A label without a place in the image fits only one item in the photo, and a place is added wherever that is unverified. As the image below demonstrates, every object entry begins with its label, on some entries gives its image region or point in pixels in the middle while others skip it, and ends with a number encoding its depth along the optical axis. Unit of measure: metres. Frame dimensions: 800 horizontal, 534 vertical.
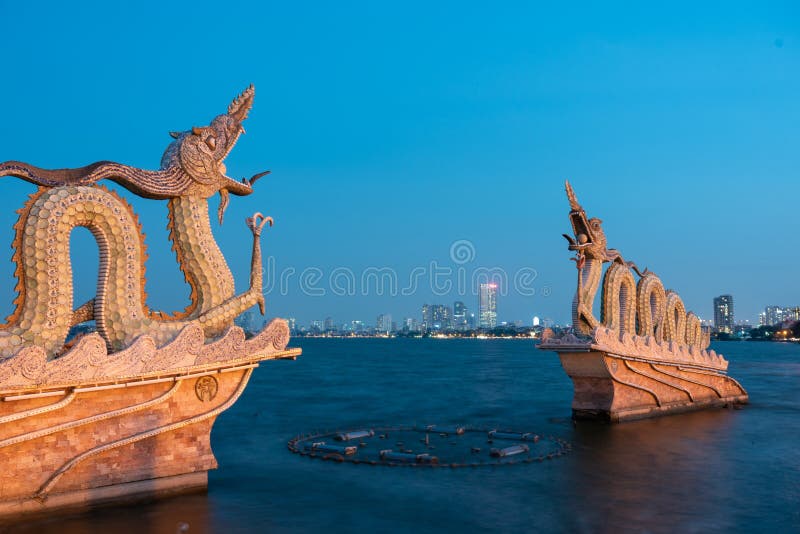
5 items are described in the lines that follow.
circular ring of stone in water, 22.73
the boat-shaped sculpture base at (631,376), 27.89
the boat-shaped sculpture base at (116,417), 14.37
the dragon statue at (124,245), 15.16
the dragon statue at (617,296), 28.80
